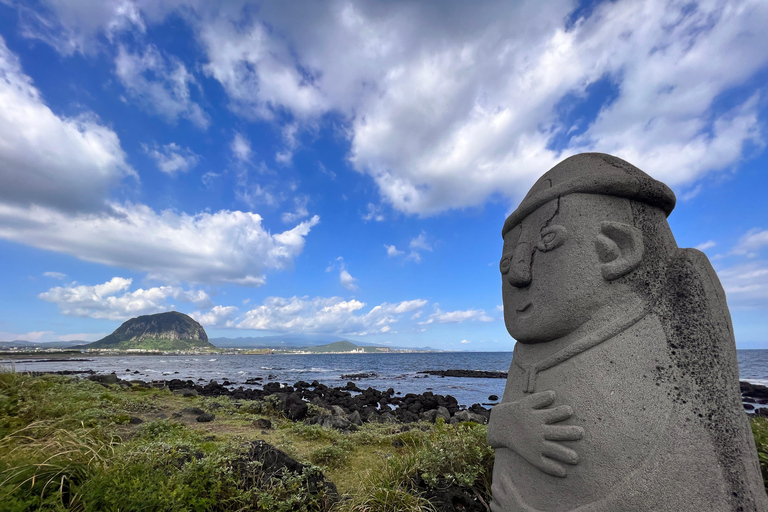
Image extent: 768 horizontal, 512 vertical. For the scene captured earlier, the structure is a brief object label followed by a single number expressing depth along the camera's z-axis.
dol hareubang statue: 2.52
